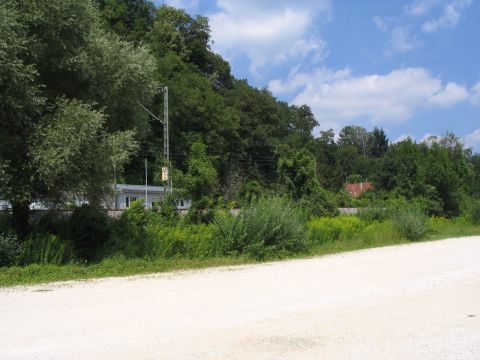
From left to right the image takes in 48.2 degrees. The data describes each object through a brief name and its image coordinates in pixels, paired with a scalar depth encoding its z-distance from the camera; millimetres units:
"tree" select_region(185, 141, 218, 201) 19969
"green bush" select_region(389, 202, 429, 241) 25203
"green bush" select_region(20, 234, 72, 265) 14102
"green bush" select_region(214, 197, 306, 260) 16969
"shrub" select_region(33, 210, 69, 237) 16828
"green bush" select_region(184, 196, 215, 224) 20266
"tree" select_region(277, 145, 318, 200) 27766
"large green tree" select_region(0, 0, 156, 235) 14047
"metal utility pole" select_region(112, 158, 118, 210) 16505
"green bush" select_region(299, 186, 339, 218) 26953
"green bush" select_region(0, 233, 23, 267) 13680
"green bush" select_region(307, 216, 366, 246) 21719
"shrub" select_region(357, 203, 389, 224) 28553
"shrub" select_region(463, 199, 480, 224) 36531
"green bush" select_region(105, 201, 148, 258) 16188
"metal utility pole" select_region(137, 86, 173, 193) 22347
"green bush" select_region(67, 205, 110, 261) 17156
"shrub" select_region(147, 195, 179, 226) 20266
